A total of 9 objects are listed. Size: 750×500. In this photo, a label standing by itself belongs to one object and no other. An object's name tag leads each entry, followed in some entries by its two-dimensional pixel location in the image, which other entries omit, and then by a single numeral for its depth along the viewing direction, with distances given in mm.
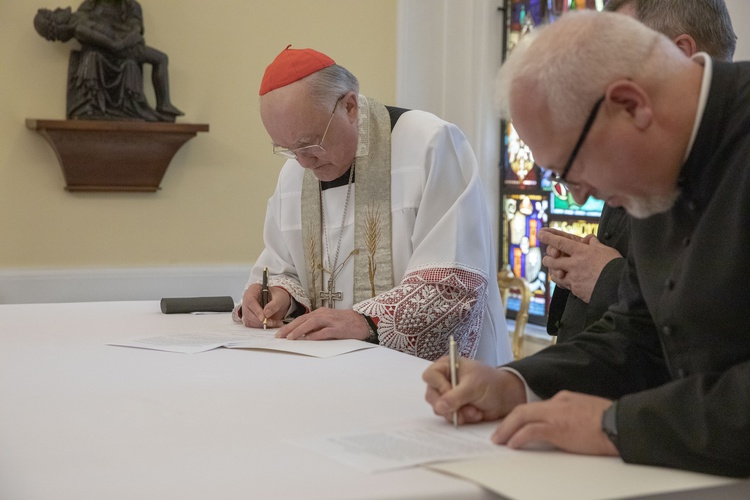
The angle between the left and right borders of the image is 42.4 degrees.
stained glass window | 6012
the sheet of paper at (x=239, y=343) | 2994
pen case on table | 3994
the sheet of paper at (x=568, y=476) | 1563
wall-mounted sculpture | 5789
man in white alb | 3479
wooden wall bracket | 5875
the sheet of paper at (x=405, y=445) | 1735
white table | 1628
